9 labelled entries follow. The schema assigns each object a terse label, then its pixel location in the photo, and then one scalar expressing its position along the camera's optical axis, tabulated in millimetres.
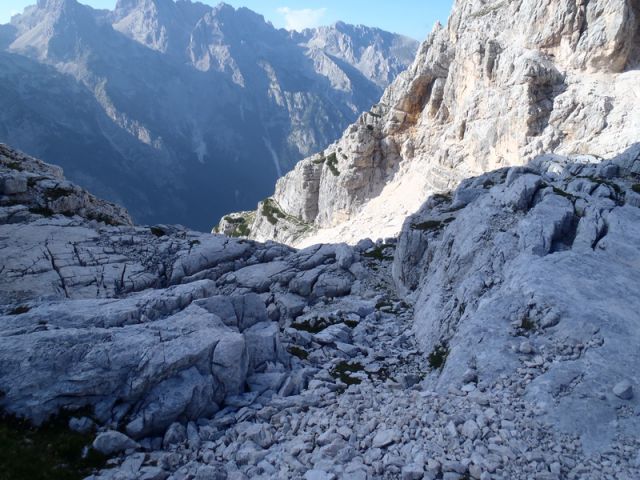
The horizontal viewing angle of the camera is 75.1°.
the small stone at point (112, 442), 12296
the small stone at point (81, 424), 12883
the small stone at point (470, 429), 11086
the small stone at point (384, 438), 11633
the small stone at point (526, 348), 13820
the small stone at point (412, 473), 10172
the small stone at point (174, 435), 12977
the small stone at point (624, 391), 11398
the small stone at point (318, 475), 10562
